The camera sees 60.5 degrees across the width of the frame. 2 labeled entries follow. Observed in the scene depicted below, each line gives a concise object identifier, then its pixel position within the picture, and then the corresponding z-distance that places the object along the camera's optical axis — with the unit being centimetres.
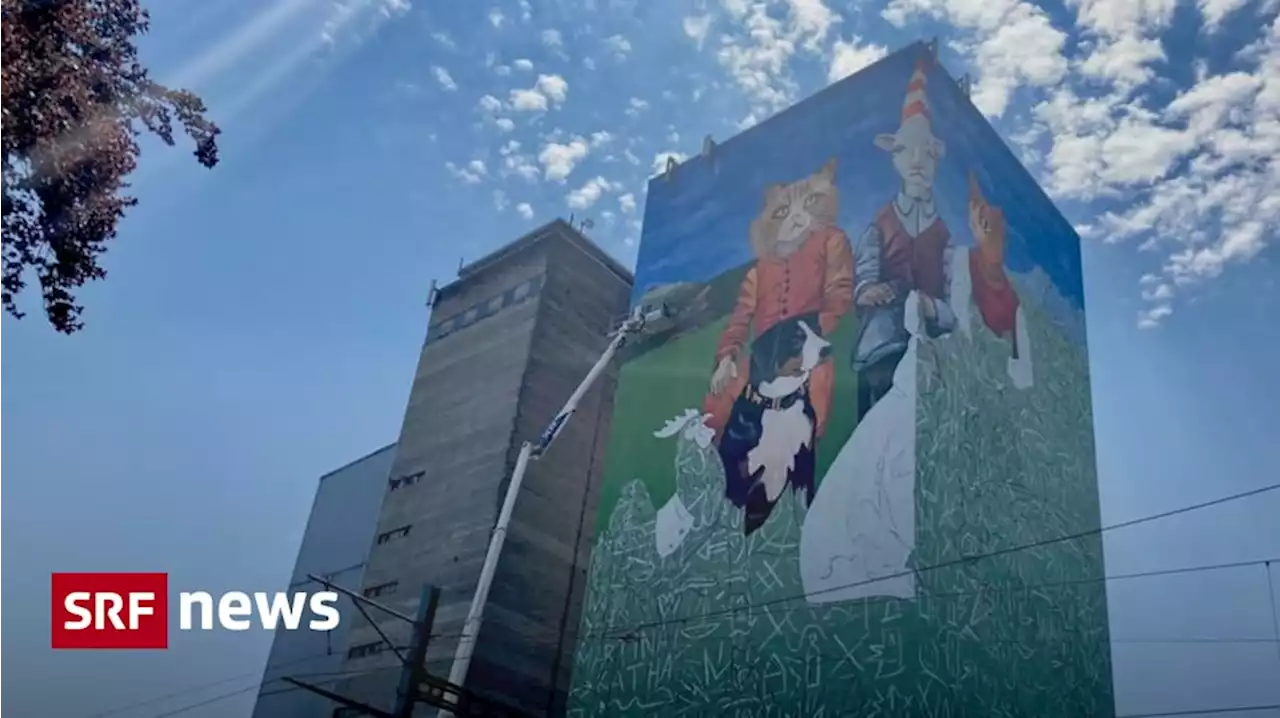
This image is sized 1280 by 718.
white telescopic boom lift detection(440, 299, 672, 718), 2819
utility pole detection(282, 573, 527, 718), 2094
